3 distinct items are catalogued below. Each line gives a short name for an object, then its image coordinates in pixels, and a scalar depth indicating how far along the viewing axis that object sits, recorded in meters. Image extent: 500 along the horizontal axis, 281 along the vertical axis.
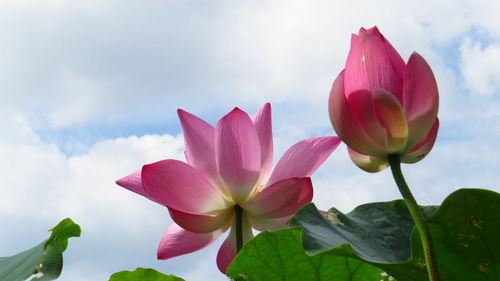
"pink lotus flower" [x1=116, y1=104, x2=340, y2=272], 1.54
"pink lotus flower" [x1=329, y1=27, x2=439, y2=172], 1.37
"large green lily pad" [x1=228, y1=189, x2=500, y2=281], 1.36
